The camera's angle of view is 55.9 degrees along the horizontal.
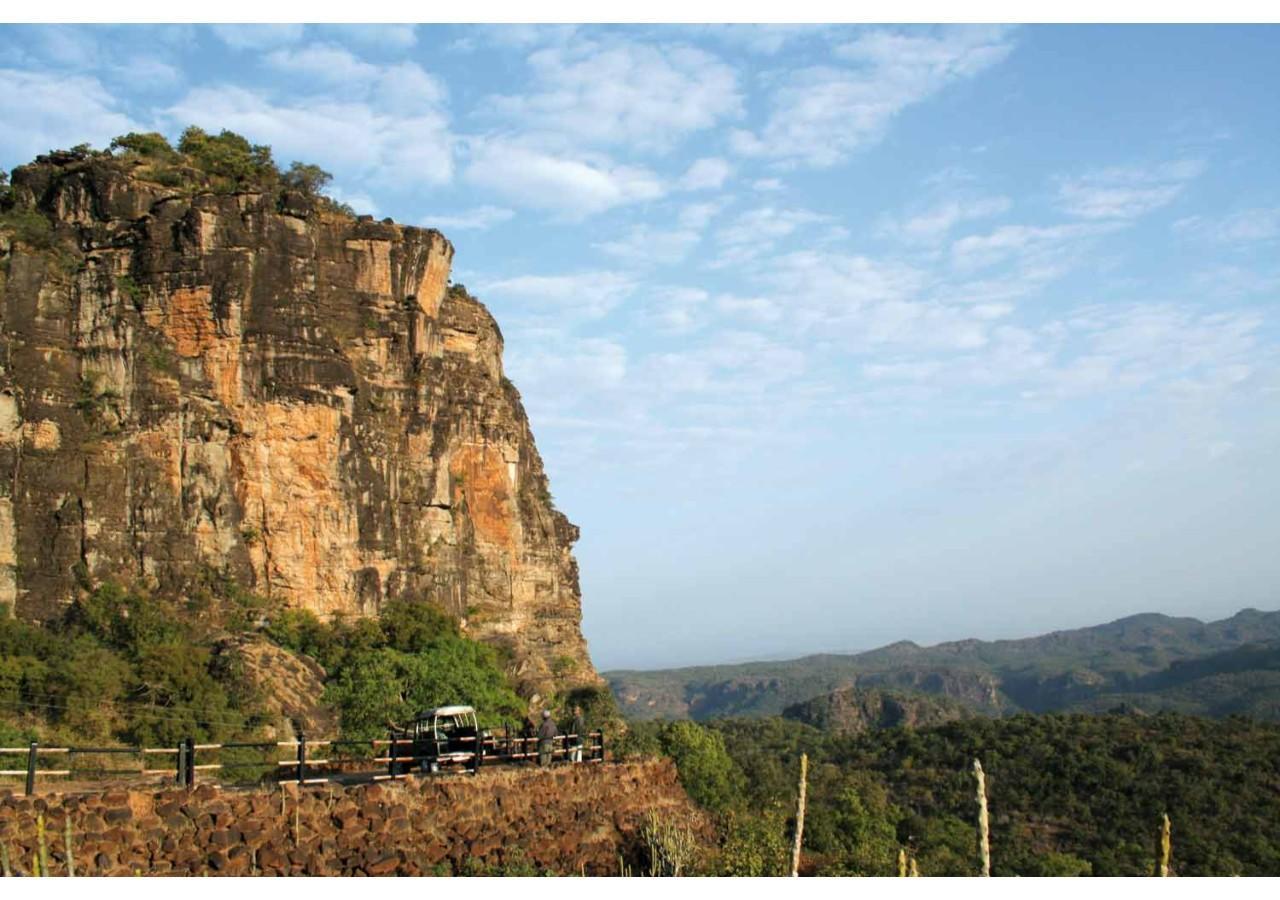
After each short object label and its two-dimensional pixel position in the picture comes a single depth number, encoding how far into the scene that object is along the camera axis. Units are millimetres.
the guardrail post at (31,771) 17250
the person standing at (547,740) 25281
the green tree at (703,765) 47062
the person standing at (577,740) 26709
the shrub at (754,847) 21656
